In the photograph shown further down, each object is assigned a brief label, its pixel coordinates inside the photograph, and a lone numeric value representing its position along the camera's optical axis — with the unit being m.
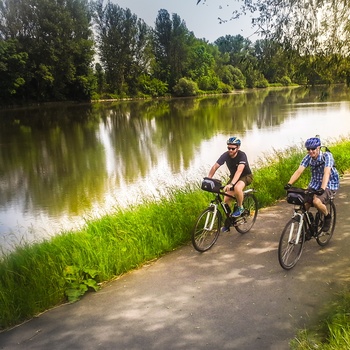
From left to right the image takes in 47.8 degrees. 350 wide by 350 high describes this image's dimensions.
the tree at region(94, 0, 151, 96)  83.12
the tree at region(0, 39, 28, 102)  56.88
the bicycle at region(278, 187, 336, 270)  5.41
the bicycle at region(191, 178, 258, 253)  6.21
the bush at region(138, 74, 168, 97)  84.69
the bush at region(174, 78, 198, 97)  86.44
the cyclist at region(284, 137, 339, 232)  5.64
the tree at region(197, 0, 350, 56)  9.31
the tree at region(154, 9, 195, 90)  92.69
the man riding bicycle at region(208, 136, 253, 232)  6.52
